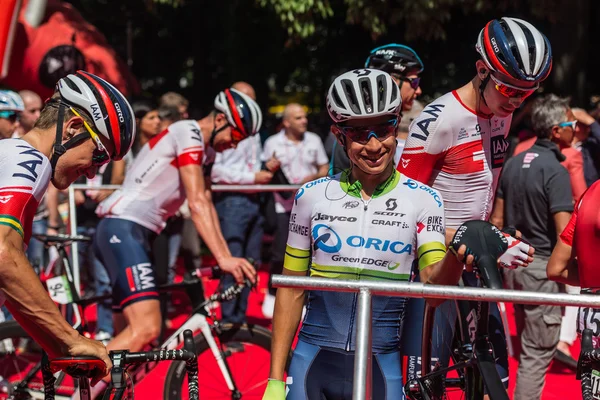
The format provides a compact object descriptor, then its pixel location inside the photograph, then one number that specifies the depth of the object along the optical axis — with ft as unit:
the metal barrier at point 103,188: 26.50
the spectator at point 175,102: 30.01
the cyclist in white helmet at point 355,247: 11.16
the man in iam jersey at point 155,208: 17.84
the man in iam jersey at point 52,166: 10.71
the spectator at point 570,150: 22.04
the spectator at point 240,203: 27.91
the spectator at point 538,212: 19.62
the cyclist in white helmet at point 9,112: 23.26
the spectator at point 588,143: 26.99
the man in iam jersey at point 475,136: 13.20
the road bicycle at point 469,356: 8.98
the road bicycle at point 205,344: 18.79
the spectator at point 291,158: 31.40
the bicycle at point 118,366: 10.88
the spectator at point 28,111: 27.40
